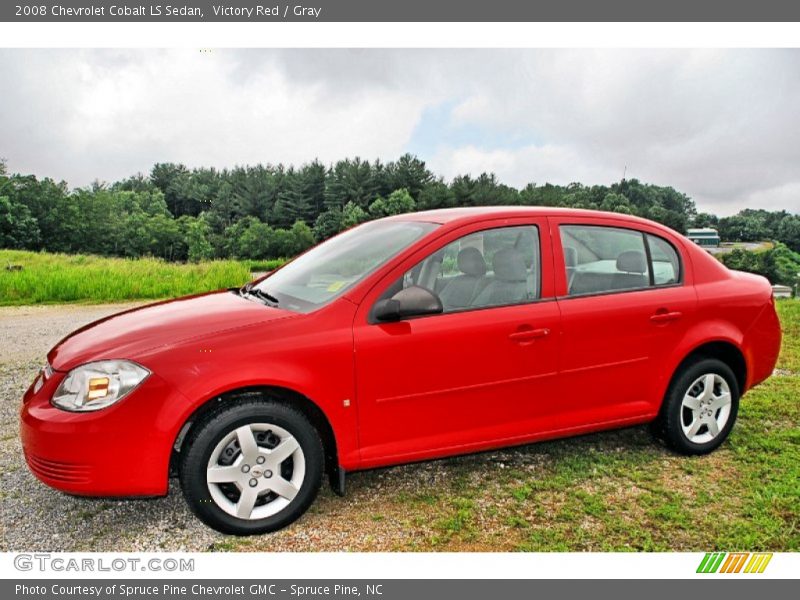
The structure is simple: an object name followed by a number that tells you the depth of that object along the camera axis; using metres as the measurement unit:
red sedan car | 3.14
